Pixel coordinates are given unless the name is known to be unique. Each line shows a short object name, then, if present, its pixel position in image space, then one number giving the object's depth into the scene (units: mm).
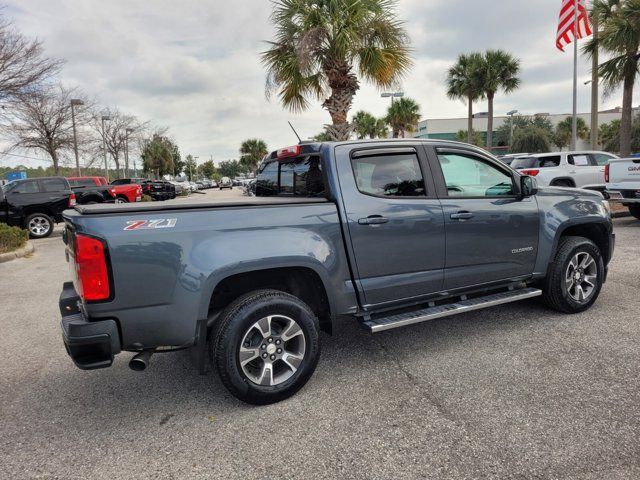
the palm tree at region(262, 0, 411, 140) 11172
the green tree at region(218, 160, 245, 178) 132600
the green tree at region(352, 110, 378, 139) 48969
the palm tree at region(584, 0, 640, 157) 15188
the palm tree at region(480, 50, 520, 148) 31484
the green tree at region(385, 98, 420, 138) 41272
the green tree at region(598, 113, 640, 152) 42800
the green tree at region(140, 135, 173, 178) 49281
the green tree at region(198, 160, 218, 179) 107125
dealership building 73375
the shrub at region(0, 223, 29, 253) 9422
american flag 15242
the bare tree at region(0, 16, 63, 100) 11867
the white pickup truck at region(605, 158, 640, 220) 9852
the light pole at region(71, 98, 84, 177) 22664
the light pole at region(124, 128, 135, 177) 36372
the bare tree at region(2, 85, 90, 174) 21703
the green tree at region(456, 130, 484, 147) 62500
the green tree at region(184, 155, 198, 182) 93181
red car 18031
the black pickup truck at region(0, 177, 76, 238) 12016
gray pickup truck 2666
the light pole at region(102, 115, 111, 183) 34803
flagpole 15358
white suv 13484
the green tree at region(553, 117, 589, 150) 63375
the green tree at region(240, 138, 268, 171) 83375
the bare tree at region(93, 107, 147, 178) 35388
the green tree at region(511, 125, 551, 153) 51031
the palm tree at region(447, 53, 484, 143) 32344
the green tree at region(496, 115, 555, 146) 65375
